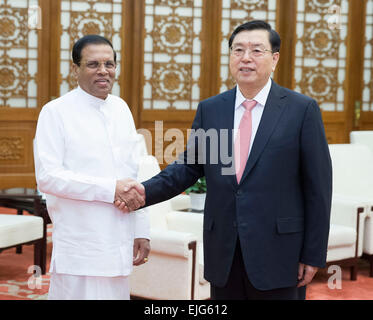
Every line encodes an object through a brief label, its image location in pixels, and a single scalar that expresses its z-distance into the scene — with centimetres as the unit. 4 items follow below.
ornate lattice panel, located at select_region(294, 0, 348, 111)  741
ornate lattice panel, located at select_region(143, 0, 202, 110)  711
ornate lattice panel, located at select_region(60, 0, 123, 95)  690
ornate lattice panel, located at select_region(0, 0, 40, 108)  678
